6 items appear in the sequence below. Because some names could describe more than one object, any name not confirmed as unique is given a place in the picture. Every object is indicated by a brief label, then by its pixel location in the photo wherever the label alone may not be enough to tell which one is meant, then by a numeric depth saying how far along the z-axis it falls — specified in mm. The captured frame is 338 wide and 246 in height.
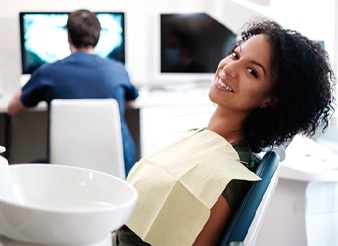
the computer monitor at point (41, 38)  3250
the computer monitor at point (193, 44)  3438
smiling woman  1172
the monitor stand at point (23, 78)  3291
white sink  665
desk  3545
